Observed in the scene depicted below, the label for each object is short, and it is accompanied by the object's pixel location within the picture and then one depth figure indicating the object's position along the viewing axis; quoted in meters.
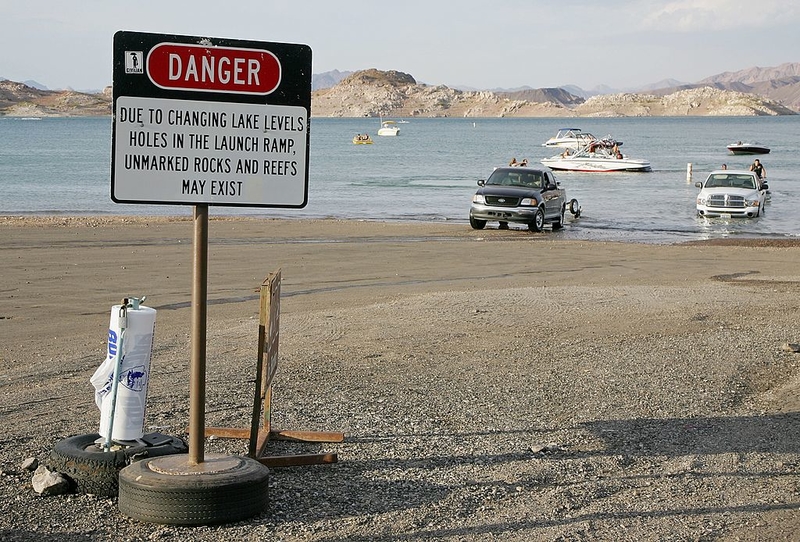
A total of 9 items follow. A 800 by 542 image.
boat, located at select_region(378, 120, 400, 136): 142.75
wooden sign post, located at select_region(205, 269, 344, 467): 5.75
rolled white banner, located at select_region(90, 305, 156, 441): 5.65
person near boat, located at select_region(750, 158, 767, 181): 39.34
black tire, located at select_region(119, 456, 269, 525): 5.10
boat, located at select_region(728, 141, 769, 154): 80.75
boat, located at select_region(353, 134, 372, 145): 111.54
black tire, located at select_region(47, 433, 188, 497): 5.55
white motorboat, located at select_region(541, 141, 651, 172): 57.91
